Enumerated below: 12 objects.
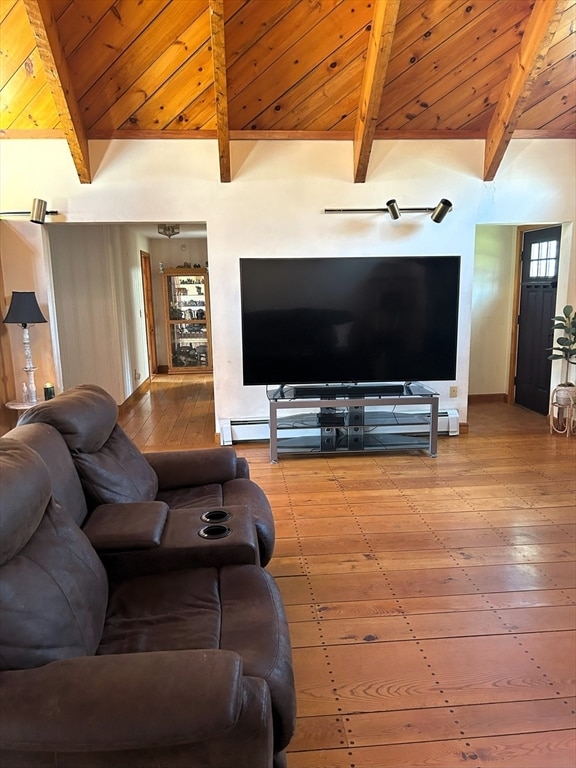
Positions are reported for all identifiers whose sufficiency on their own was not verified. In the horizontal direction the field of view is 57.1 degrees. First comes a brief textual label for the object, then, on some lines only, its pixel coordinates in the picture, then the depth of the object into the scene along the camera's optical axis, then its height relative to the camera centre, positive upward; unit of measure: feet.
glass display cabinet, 30.55 -1.28
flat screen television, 14.96 -0.67
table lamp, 14.62 -0.25
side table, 15.10 -2.91
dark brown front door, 18.49 -0.88
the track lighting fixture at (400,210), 15.39 +2.50
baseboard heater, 16.61 -4.14
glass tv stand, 14.87 -3.65
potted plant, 16.60 -1.81
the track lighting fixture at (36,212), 14.49 +2.50
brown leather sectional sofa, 3.82 -2.91
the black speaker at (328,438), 15.39 -4.09
